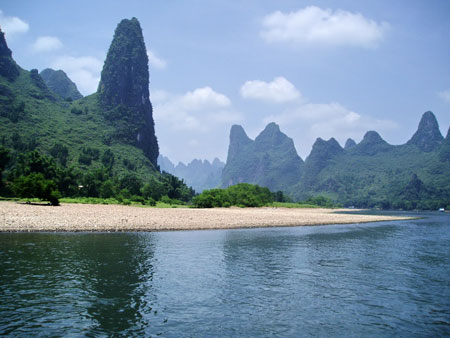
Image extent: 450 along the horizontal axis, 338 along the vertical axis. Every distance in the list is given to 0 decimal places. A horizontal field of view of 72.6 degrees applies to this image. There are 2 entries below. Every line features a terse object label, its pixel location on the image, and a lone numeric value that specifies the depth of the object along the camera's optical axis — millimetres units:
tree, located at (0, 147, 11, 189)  62475
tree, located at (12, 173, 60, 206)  52406
